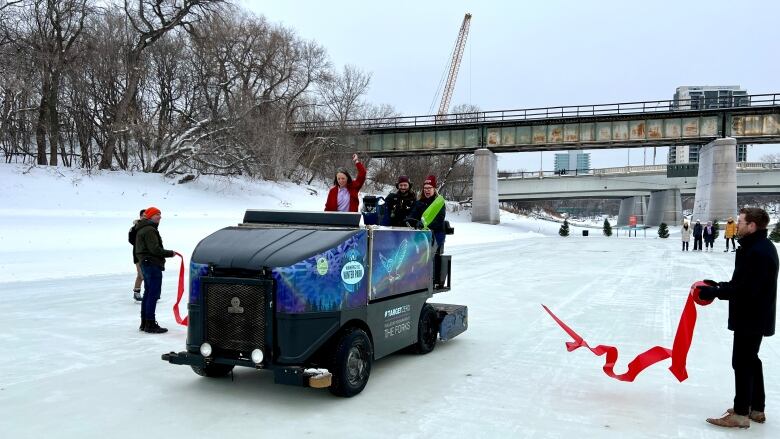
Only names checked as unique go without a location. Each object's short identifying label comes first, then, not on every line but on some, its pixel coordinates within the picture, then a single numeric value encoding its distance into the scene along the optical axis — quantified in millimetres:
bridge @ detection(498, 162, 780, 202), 64750
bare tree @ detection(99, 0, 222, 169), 31281
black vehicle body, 4863
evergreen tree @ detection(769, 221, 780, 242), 35906
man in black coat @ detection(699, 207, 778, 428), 4461
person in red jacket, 7238
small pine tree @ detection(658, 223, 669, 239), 47688
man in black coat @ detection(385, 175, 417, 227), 7359
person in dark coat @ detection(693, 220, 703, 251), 29756
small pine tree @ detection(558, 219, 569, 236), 50072
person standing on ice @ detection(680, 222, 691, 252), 29414
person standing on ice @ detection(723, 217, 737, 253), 29331
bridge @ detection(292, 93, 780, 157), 43312
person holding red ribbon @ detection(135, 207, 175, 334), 8008
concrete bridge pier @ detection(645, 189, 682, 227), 68562
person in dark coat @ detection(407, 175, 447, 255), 7047
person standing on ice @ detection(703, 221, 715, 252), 30312
